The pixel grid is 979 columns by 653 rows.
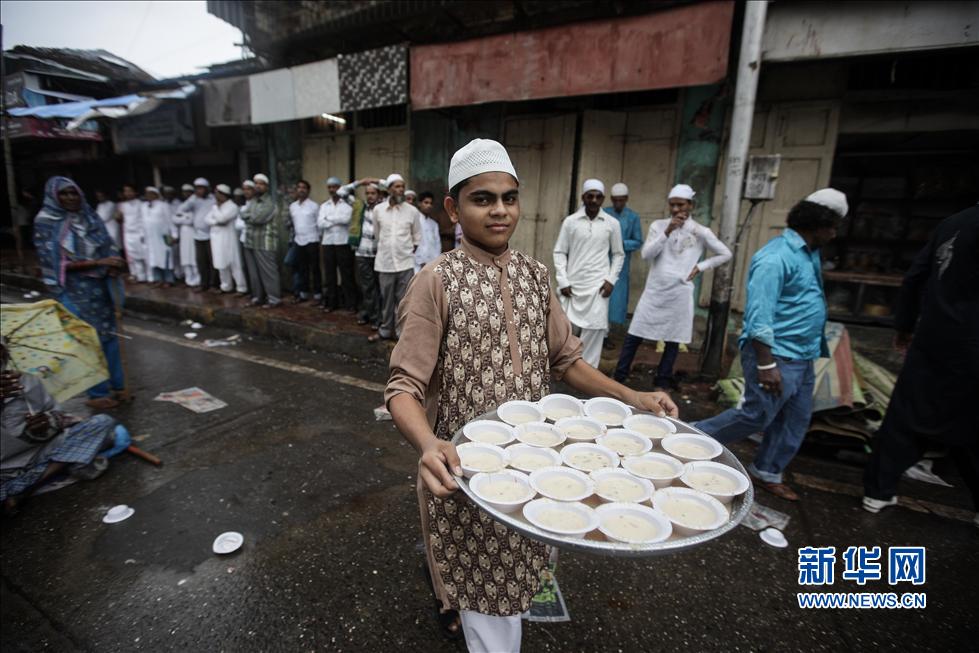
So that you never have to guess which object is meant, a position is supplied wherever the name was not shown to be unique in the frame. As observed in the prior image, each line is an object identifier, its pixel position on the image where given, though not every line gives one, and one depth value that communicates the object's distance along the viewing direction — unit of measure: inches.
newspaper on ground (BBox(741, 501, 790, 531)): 113.1
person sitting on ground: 112.0
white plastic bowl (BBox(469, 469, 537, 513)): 49.3
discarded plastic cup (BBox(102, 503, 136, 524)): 112.2
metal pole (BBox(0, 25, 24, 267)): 431.5
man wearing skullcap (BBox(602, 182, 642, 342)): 231.1
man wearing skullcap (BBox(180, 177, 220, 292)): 362.9
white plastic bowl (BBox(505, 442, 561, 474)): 59.4
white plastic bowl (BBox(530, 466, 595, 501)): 53.8
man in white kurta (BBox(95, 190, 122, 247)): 453.4
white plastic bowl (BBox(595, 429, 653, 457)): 64.6
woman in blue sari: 163.2
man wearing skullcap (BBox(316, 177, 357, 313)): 292.7
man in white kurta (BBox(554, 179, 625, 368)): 194.2
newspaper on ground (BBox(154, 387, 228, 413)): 175.9
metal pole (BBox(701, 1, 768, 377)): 179.5
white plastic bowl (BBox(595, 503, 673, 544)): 47.4
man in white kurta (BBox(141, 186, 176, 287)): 392.5
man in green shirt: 307.9
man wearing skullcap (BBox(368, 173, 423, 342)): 240.2
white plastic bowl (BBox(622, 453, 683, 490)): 58.0
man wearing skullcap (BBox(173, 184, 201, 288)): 369.1
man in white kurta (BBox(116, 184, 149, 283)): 404.5
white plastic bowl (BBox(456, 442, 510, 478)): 57.6
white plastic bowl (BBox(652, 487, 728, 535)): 48.7
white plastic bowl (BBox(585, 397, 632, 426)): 72.9
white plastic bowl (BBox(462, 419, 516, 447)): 61.7
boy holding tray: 57.9
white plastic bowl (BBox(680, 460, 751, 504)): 55.1
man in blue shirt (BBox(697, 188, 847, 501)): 111.4
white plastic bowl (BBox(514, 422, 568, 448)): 63.3
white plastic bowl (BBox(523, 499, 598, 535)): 47.5
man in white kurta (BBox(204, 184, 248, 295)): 339.0
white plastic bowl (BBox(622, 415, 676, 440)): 68.7
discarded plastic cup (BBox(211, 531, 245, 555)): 101.6
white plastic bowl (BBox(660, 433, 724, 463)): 63.4
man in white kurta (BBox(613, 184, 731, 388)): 186.4
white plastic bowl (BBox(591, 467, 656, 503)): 54.5
